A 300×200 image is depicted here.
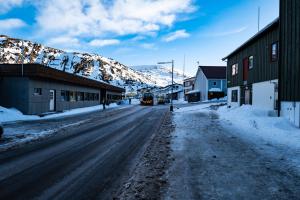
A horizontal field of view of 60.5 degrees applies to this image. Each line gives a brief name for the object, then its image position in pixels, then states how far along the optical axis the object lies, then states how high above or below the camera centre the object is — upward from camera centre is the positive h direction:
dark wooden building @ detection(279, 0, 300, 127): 14.52 +2.38
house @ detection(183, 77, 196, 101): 83.39 +5.01
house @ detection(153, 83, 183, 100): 101.38 +3.39
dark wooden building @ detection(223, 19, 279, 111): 18.41 +2.55
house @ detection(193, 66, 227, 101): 59.22 +3.80
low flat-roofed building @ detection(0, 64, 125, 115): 24.38 +1.08
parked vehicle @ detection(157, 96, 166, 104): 65.51 -0.49
